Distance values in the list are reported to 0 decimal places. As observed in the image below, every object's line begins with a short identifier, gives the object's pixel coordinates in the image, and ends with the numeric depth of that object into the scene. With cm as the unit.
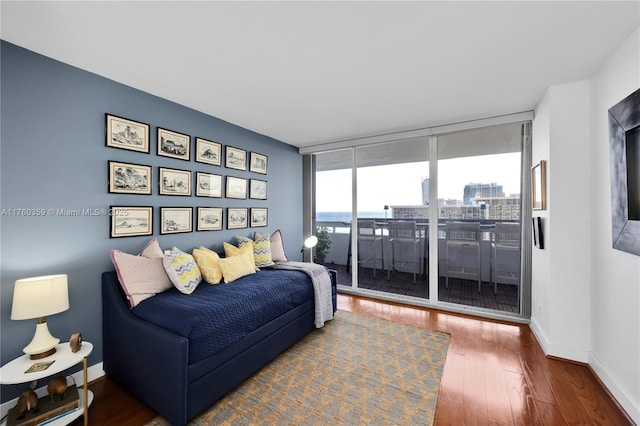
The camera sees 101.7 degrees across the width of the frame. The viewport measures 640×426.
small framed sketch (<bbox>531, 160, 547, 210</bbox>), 259
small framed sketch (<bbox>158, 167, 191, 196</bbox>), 269
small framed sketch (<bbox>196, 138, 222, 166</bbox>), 306
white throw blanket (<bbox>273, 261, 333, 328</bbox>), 296
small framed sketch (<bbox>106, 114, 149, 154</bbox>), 229
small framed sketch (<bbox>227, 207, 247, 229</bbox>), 345
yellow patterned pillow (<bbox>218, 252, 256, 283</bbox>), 266
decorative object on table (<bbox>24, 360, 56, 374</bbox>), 157
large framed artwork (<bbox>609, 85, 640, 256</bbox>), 166
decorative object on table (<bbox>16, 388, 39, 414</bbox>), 158
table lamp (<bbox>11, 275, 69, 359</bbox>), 162
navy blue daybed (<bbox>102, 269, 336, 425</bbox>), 167
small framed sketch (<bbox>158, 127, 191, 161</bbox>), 268
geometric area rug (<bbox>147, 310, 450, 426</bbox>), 175
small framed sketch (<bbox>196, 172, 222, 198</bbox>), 306
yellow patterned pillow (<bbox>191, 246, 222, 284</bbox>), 257
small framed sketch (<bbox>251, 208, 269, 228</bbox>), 381
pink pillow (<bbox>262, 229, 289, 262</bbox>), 362
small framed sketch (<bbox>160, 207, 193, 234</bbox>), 269
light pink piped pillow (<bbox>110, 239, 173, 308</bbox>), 207
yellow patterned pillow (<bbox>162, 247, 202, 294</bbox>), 227
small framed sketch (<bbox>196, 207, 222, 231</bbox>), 307
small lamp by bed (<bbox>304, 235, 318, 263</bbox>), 417
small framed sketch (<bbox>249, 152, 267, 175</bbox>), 377
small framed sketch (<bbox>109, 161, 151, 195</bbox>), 230
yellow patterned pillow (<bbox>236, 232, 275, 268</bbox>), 331
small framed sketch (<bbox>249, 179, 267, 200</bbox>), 379
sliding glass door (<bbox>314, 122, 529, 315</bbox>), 332
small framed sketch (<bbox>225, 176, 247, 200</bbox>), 344
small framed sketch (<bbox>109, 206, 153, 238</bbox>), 231
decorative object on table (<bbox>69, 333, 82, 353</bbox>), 178
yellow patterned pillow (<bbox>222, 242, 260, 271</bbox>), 307
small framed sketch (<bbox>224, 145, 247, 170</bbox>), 340
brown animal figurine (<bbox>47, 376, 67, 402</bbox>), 169
